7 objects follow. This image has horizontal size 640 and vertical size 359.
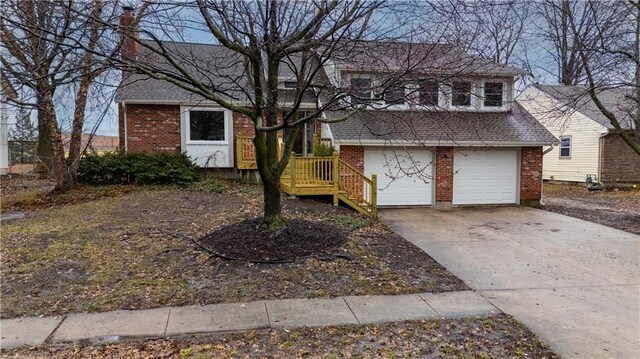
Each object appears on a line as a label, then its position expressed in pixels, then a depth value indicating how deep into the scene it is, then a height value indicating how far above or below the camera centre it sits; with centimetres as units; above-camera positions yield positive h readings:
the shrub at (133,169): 1374 -28
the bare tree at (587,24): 1076 +360
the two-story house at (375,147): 1232 +45
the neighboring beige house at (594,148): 2053 +61
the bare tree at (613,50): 1067 +279
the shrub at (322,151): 1233 +27
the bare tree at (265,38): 556 +170
